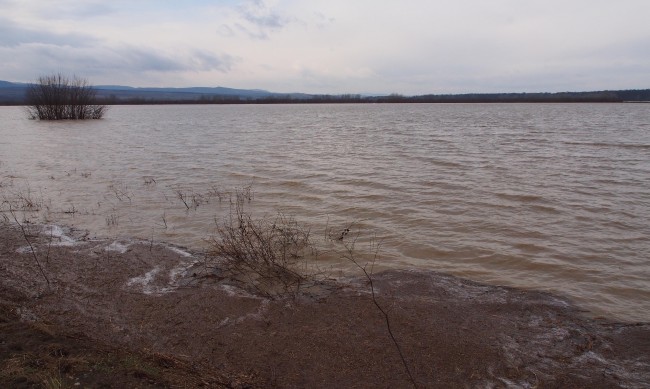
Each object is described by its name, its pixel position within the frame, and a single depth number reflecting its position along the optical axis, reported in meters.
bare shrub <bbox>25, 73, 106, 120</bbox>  48.53
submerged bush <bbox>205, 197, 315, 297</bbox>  6.64
